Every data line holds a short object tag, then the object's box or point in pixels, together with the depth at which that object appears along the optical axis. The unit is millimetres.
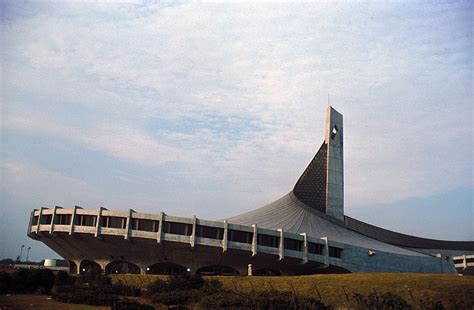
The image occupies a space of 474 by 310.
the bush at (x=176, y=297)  28281
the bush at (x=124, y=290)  31062
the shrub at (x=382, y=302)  26094
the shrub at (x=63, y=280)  34531
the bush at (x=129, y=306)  23828
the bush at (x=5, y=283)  30319
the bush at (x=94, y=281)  32972
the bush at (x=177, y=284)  32656
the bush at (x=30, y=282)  31109
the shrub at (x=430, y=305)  26173
